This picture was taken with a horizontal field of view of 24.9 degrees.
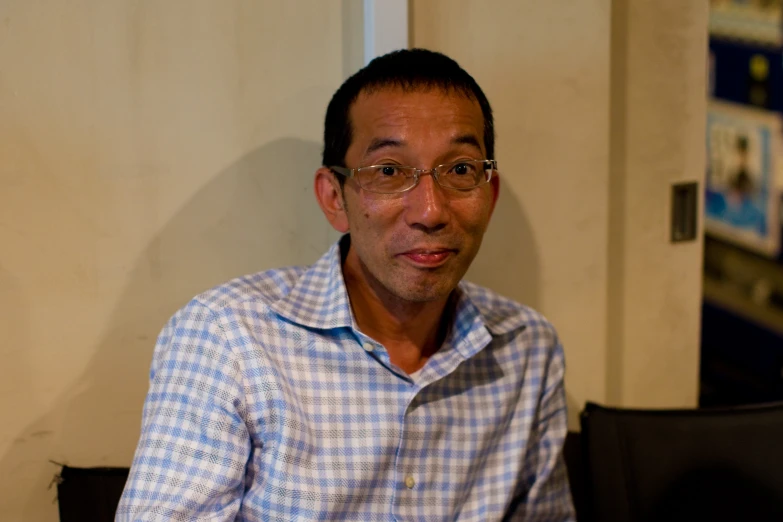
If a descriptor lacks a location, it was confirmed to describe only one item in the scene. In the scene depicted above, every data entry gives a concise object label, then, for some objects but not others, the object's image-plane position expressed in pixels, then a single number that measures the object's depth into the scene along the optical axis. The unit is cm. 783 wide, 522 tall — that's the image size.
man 145
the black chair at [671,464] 169
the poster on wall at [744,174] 290
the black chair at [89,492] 158
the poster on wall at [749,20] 286
